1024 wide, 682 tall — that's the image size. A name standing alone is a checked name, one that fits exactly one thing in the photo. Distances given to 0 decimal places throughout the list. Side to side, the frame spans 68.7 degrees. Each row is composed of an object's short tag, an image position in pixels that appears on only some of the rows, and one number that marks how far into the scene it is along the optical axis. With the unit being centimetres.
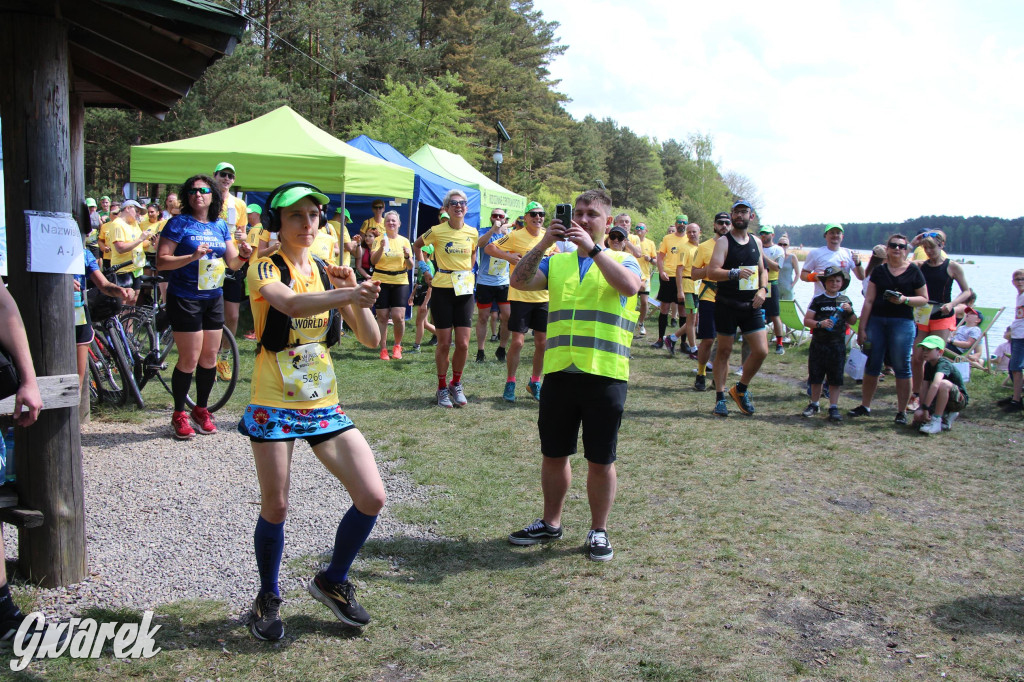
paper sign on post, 330
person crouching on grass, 741
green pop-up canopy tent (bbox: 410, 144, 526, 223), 1789
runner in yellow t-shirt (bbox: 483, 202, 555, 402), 764
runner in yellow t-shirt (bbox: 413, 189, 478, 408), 757
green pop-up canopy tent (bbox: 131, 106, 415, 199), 1034
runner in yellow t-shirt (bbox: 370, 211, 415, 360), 959
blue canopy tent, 1494
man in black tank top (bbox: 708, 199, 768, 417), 730
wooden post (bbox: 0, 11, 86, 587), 328
